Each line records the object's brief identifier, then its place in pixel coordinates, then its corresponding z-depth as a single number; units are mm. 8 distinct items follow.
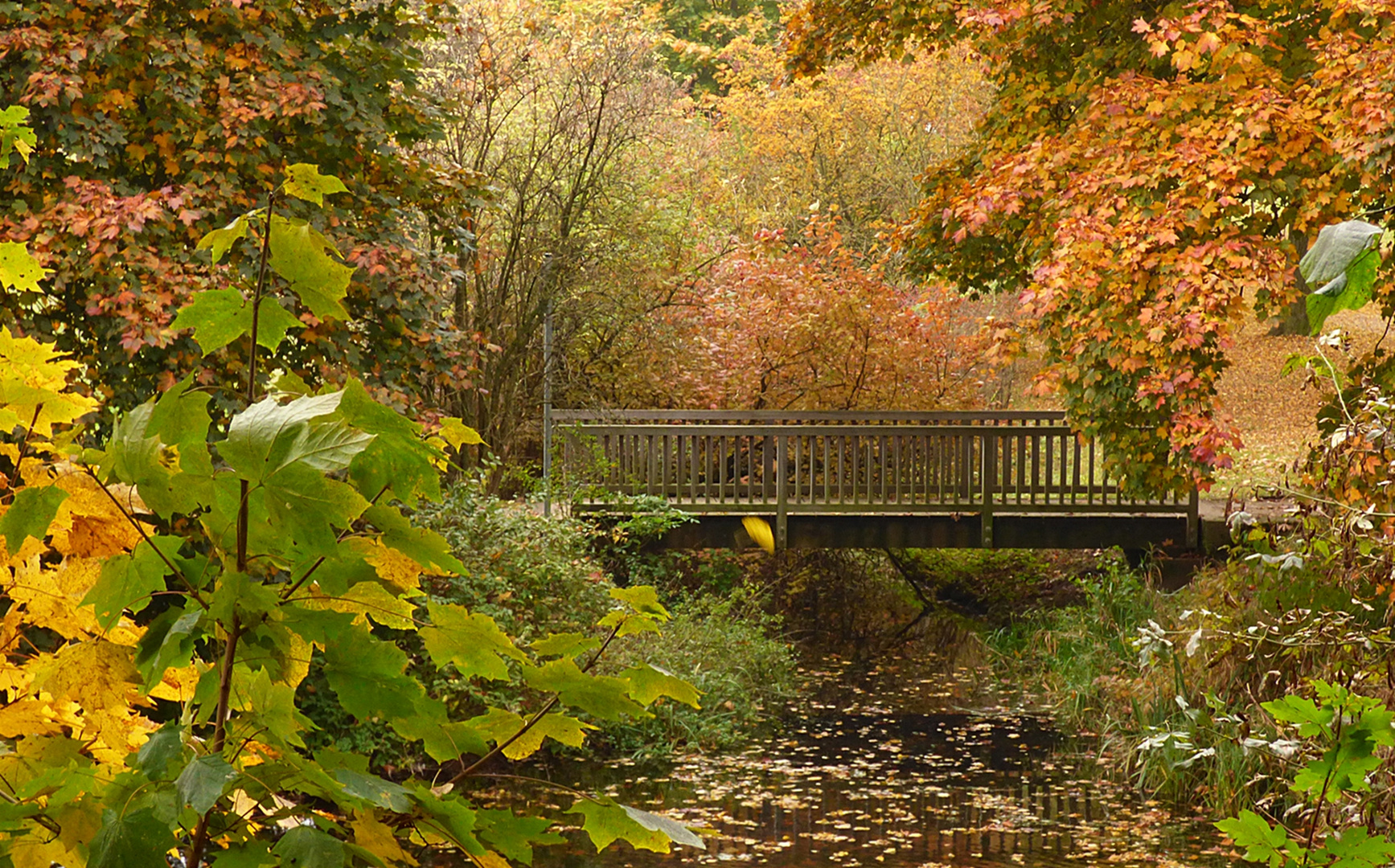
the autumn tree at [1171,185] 50851
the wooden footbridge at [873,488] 55709
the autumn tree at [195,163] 48332
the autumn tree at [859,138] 64931
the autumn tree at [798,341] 57014
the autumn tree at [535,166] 54211
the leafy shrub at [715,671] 52071
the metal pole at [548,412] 53975
